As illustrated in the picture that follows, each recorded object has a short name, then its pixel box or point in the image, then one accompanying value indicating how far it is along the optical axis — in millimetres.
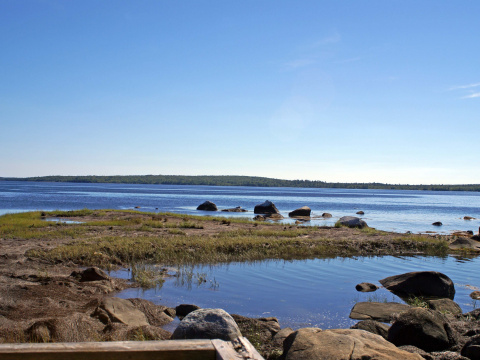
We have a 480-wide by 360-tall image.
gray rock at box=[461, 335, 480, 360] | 8677
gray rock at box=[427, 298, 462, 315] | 13445
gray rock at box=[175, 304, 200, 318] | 12168
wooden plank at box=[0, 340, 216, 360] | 3703
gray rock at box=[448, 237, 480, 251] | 28578
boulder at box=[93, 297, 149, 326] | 10266
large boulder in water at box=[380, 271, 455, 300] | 15797
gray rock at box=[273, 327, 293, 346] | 9656
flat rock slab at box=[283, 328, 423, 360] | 6773
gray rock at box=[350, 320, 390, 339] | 10672
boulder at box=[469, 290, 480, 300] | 15623
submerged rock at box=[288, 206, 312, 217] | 55719
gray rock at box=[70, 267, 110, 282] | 14906
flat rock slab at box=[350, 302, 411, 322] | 12667
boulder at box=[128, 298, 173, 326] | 11359
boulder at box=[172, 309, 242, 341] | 8922
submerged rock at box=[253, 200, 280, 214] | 55684
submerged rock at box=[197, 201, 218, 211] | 62969
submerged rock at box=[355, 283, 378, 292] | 16408
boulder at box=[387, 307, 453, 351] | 9758
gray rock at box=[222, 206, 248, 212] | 61700
